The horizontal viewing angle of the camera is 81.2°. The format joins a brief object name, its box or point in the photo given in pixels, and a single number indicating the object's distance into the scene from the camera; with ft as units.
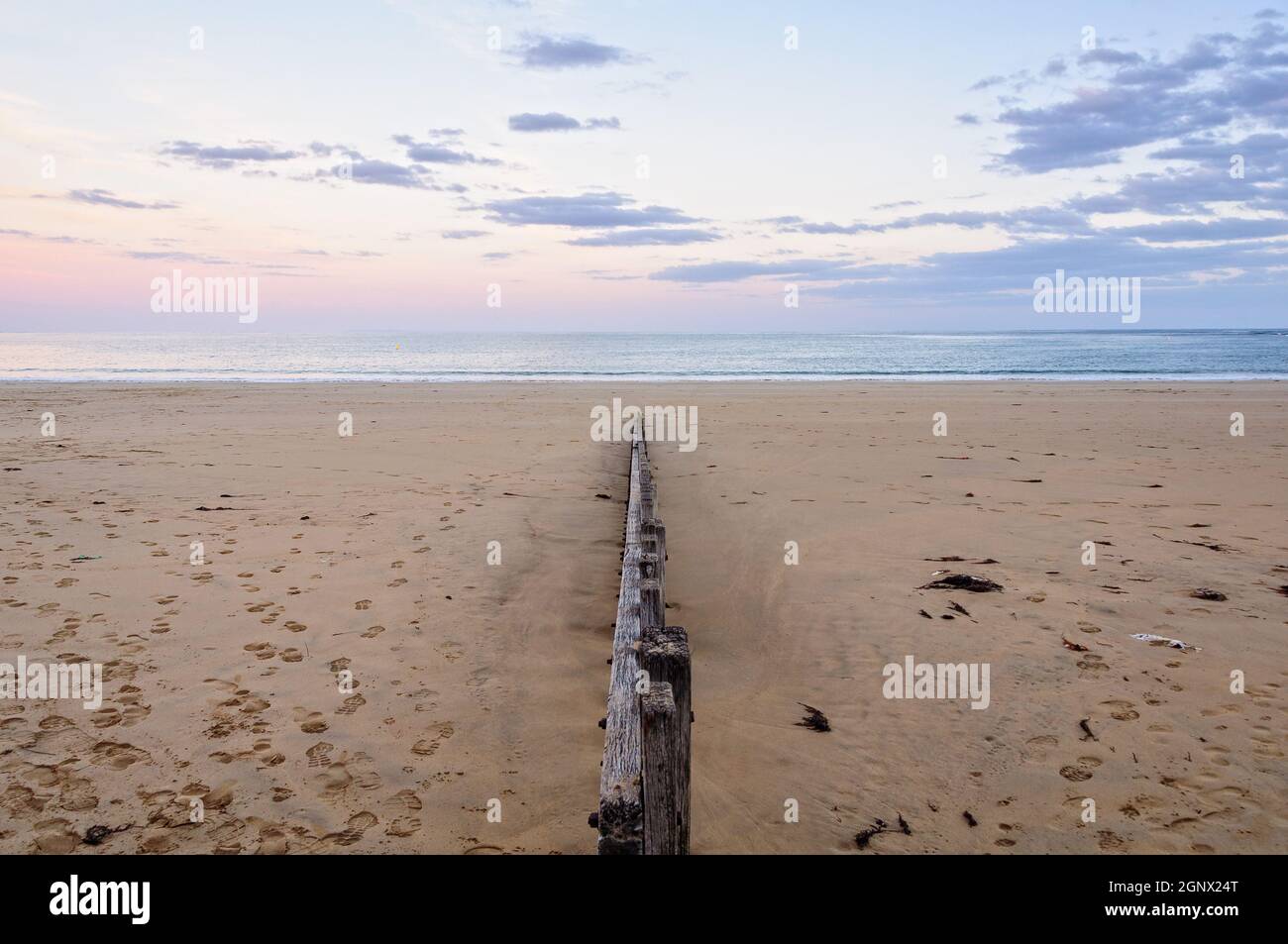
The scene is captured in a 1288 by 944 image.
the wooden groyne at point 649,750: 7.64
